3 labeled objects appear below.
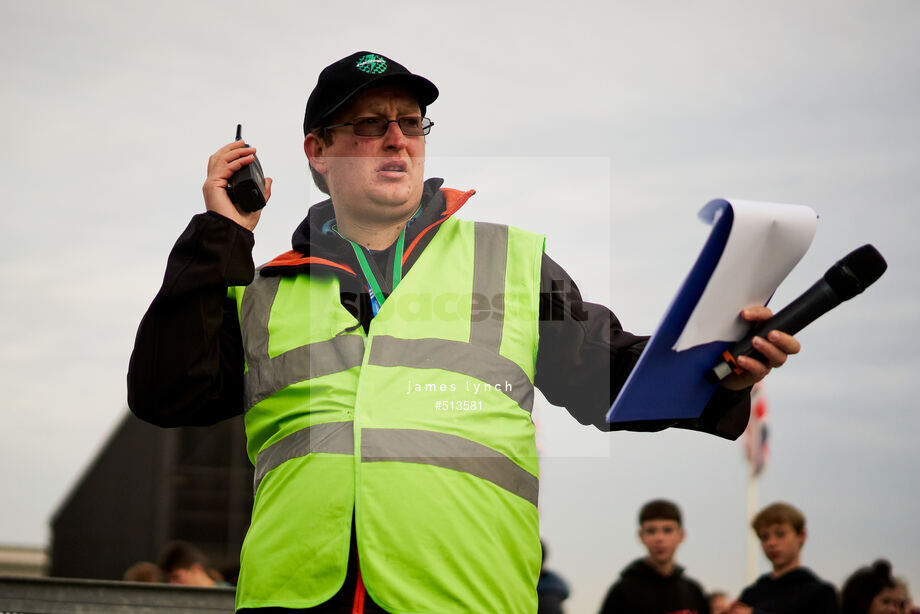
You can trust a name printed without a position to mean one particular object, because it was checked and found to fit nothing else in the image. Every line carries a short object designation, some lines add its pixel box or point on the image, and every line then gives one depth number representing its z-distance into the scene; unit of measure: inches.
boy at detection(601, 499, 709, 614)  462.3
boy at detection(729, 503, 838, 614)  416.8
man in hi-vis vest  170.7
